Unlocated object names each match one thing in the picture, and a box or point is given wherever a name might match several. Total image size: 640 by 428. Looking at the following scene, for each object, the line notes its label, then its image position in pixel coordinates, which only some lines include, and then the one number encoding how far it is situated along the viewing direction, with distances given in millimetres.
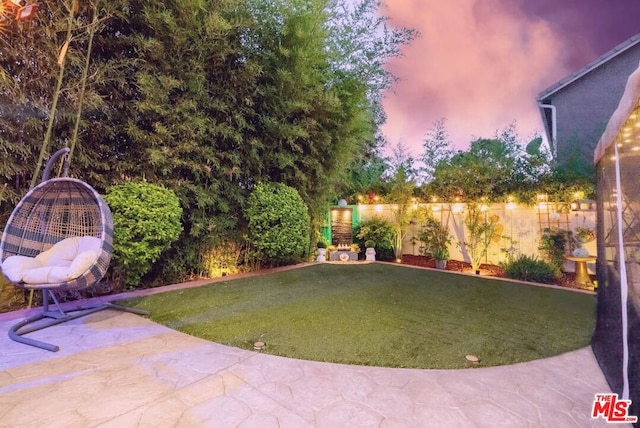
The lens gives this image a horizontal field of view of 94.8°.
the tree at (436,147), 6590
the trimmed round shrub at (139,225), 3363
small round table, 4168
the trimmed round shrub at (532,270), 4523
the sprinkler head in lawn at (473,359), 1972
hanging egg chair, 2287
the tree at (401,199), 6262
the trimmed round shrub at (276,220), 4652
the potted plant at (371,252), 6531
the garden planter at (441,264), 5680
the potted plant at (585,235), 4371
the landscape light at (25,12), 2561
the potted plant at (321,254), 6341
